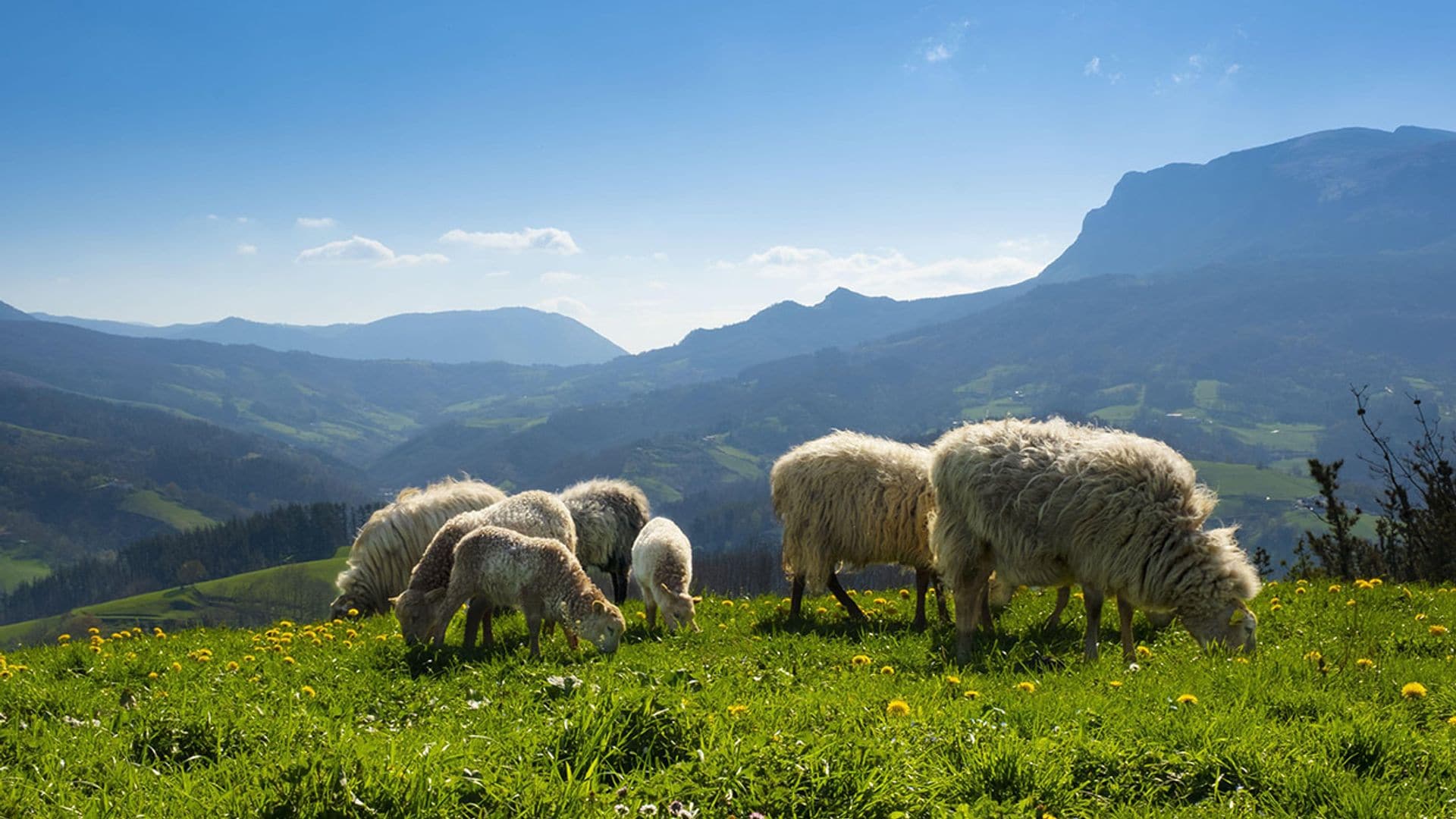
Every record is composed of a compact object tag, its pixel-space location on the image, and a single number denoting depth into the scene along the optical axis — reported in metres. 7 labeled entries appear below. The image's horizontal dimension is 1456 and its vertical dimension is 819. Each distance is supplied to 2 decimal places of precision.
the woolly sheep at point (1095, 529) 8.79
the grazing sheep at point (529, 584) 9.73
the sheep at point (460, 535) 10.59
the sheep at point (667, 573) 12.12
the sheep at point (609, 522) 18.39
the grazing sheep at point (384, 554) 17.28
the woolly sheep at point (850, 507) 12.66
